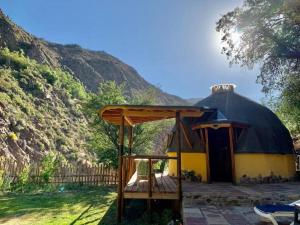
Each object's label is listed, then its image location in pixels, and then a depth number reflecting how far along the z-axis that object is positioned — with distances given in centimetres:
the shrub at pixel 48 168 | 1088
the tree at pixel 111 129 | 1314
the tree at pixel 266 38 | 832
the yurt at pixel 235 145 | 847
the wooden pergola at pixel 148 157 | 603
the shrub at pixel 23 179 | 1038
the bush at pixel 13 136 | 1634
